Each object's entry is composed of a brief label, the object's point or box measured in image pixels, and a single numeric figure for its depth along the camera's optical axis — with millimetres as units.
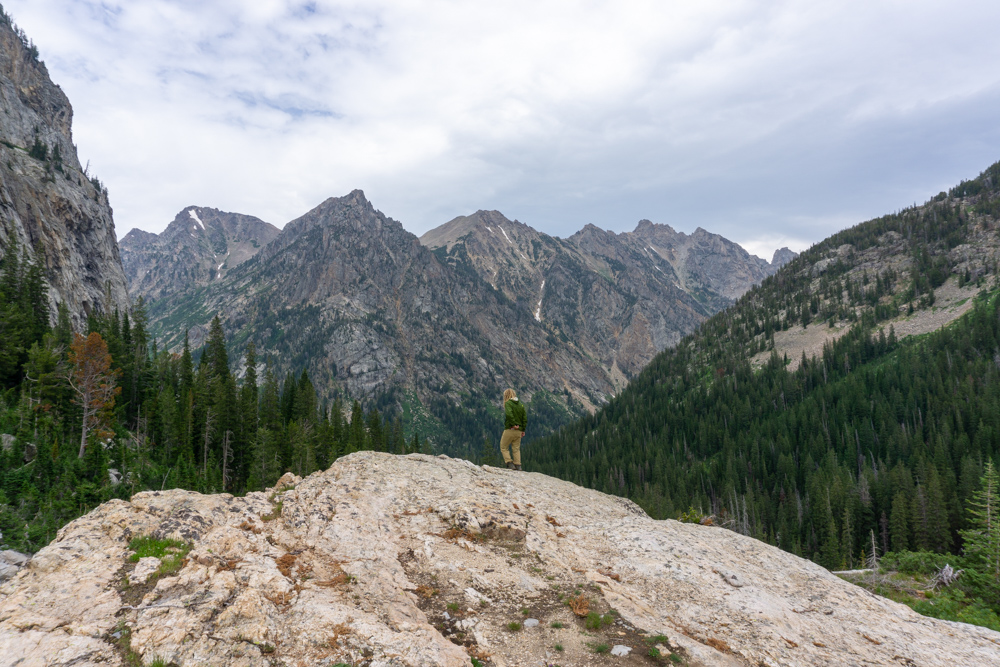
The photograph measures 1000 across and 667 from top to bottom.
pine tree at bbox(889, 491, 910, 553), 74081
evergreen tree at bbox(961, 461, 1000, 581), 23966
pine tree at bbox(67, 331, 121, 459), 50656
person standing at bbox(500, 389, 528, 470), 22844
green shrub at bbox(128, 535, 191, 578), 11117
